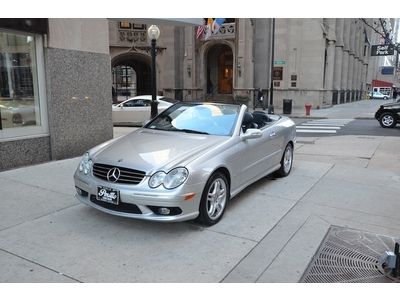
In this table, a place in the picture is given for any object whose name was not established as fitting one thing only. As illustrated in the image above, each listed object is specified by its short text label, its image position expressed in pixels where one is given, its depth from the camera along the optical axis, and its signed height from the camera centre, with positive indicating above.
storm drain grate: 3.59 -1.76
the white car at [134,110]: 16.20 -1.04
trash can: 25.34 -1.36
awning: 9.05 +1.60
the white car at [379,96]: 64.39 -1.85
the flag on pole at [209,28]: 23.98 +3.69
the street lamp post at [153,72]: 11.36 +0.39
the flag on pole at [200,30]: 25.43 +3.62
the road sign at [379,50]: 27.47 +2.51
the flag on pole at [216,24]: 23.42 +3.69
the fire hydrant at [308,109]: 24.61 -1.52
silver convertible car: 4.15 -0.93
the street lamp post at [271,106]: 23.98 -1.31
